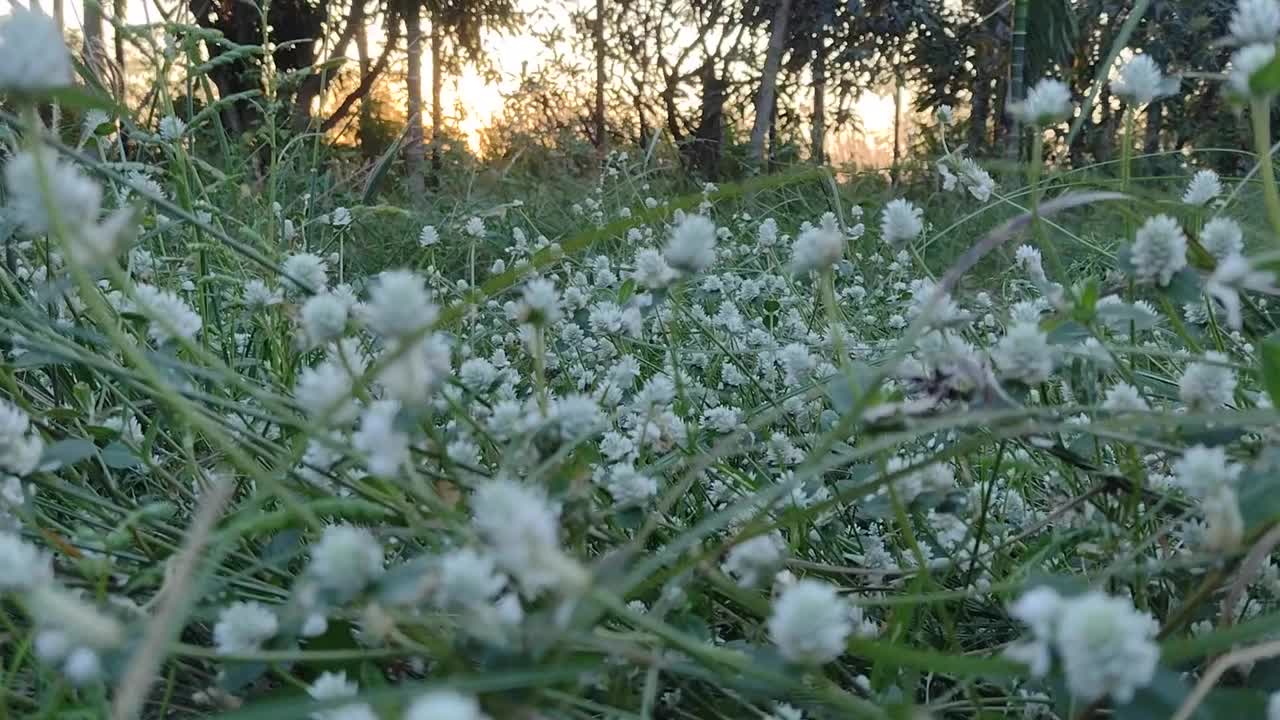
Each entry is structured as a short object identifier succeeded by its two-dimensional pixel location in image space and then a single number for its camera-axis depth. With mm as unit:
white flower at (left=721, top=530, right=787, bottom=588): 457
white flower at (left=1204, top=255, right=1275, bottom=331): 432
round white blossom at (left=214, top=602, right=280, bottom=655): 409
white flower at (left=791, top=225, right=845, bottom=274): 520
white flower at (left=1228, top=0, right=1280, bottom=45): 544
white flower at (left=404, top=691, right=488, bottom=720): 249
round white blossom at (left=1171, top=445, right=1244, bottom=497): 405
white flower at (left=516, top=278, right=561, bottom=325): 553
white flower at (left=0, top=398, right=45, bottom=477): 487
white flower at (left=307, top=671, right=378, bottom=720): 346
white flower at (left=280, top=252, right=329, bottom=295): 696
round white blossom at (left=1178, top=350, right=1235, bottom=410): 510
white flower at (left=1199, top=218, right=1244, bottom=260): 581
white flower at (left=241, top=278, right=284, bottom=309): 795
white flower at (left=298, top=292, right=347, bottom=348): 494
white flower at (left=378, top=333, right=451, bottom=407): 359
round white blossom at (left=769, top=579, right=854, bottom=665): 351
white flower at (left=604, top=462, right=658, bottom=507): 569
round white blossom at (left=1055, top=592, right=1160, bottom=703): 292
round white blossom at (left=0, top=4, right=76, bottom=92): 334
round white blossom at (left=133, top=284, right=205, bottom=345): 627
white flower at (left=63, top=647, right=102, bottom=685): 346
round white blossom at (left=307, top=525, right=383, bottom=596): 327
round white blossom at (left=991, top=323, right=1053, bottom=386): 483
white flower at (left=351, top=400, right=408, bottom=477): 366
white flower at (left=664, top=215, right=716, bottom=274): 572
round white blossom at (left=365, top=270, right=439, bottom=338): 350
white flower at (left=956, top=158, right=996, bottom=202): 899
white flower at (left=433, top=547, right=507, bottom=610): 333
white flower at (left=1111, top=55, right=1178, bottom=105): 640
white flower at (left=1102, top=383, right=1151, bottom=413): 566
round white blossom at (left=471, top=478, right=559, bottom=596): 275
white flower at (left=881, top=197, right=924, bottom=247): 688
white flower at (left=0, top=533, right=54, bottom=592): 332
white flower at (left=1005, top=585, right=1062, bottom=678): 320
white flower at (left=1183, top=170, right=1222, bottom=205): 688
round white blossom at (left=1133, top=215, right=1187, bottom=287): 506
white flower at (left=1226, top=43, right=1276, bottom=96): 462
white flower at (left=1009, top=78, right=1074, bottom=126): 569
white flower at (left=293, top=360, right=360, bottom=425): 403
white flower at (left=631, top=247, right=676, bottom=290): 693
